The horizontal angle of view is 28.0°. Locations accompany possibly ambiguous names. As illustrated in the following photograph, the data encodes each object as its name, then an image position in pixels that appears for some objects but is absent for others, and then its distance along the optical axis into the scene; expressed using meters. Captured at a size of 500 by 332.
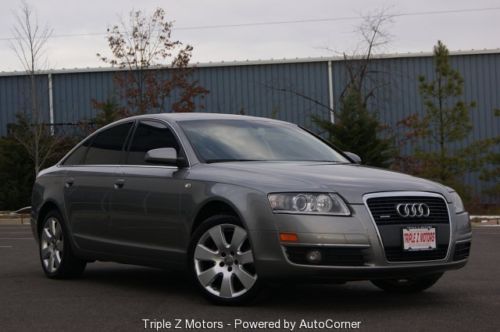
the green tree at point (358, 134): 30.80
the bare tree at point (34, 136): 33.78
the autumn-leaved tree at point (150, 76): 37.41
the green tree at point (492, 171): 33.09
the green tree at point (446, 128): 32.06
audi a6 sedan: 7.20
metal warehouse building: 42.34
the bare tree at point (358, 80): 41.59
